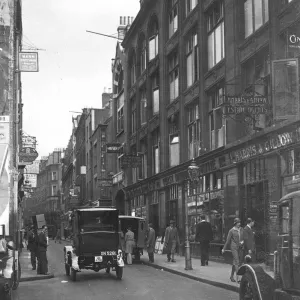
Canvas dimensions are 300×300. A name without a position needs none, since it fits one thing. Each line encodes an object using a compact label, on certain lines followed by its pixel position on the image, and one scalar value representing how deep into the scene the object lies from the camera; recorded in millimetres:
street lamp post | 21500
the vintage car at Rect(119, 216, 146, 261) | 27881
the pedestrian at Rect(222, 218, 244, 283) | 17266
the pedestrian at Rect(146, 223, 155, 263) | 26594
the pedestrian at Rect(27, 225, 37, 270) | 23084
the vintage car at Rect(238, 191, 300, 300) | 9070
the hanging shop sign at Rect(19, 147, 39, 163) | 28594
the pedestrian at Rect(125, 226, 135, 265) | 25453
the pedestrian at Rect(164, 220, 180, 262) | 26172
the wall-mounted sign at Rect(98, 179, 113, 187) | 53188
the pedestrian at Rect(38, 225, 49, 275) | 20469
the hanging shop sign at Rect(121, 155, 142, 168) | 39094
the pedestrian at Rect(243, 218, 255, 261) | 16984
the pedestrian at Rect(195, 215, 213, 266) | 23453
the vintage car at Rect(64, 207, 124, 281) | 18828
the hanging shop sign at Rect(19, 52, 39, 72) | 20516
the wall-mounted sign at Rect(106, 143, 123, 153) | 45950
